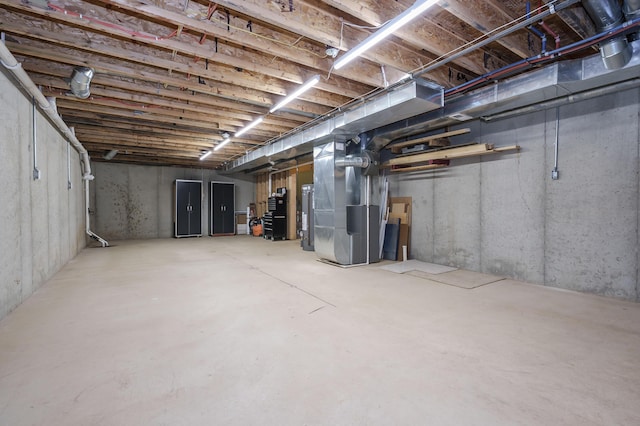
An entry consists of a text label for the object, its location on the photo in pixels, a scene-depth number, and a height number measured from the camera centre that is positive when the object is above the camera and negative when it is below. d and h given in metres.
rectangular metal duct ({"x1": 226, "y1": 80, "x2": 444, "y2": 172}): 3.65 +1.31
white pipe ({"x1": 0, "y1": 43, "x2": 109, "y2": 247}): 2.67 +1.28
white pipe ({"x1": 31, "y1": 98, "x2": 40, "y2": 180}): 3.55 +0.84
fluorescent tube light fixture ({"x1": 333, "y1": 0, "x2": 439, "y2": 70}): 2.16 +1.45
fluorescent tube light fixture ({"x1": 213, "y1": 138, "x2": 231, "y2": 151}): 6.51 +1.44
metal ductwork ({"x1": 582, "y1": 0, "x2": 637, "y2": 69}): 2.39 +1.52
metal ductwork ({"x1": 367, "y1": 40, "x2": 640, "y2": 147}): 2.89 +1.28
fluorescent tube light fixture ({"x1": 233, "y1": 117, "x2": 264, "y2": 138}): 5.19 +1.47
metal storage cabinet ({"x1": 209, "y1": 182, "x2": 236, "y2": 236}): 10.52 -0.05
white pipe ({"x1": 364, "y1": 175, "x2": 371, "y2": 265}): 5.39 -0.13
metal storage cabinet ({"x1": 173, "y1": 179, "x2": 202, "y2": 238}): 9.94 -0.03
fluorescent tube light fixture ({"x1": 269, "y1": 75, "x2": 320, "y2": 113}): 3.51 +1.46
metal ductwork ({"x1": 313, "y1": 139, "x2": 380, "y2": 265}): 5.27 -0.04
